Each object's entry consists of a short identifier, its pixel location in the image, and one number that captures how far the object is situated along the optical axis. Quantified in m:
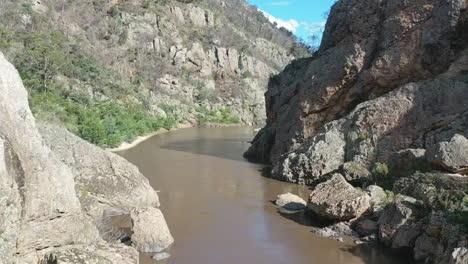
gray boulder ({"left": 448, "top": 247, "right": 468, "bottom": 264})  10.54
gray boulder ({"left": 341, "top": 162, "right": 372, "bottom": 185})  20.86
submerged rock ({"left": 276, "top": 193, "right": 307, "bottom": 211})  18.76
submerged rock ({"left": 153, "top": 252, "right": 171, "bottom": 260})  12.93
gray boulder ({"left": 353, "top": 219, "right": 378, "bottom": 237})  15.12
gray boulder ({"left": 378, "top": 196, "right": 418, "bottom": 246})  13.98
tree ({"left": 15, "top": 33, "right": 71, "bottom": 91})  45.31
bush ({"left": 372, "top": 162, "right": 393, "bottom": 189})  19.69
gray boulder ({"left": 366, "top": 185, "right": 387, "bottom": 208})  16.22
